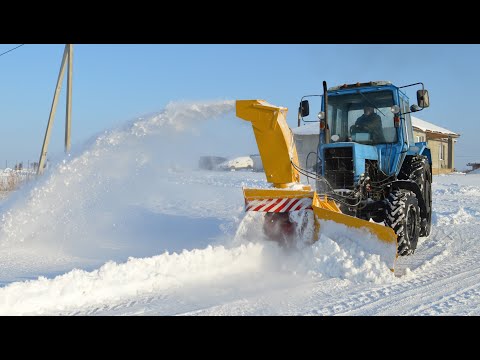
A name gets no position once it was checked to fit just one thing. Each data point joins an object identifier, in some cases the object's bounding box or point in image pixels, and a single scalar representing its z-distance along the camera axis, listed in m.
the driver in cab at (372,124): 6.98
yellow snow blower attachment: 5.09
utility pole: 13.78
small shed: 27.86
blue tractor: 6.28
